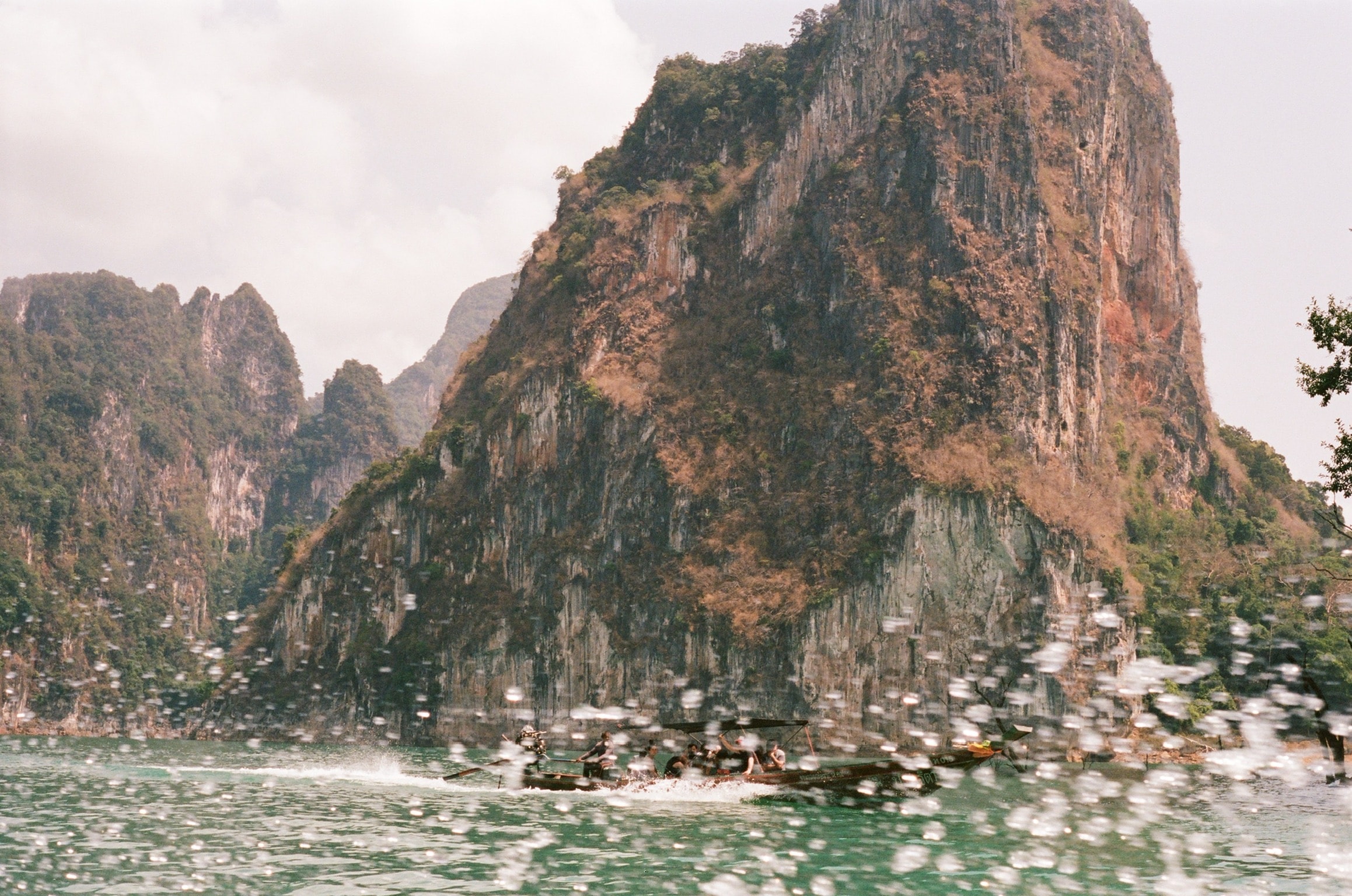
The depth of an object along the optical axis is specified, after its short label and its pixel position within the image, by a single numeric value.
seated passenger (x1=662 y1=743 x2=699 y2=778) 33.97
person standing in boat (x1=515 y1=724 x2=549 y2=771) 36.22
